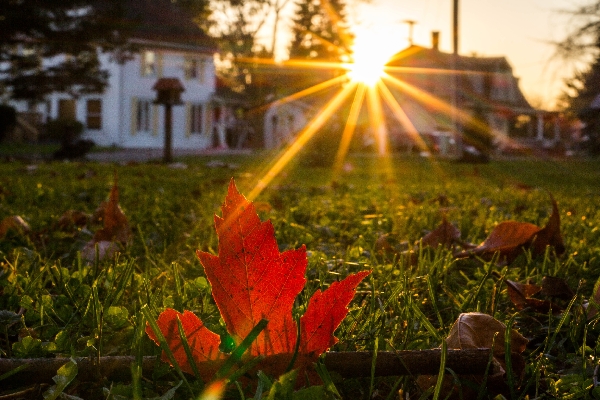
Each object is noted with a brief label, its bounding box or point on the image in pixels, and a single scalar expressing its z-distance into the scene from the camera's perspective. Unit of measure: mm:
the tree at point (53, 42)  16594
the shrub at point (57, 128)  32906
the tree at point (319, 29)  45844
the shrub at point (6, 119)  25094
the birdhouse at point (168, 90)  15117
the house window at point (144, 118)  35469
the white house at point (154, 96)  34781
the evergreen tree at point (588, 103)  16314
